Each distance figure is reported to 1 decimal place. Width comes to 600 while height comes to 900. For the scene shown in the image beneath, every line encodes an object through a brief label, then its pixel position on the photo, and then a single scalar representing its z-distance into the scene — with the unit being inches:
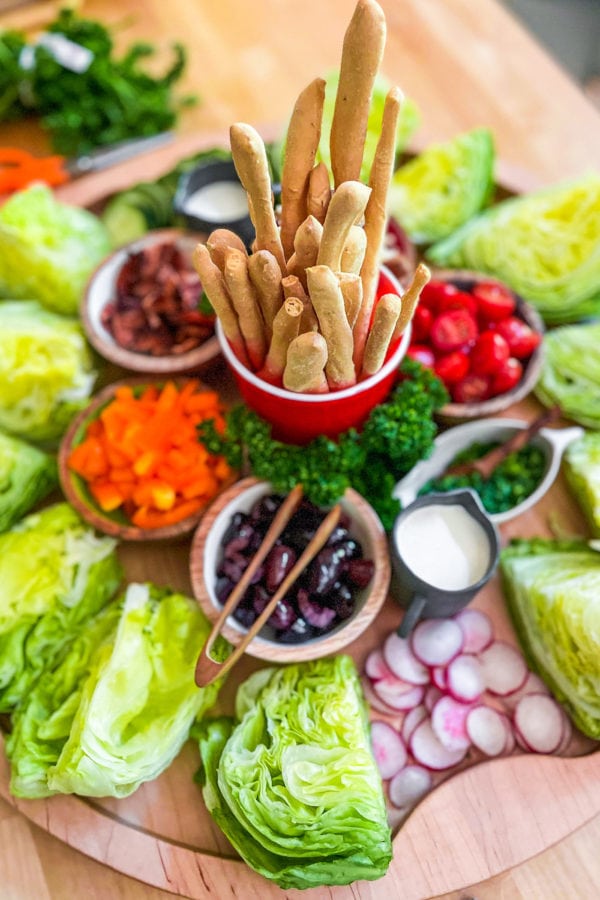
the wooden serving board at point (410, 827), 18.8
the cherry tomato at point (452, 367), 23.3
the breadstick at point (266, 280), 17.3
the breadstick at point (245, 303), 17.5
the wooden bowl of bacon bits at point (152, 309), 23.6
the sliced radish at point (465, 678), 20.8
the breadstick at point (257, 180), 16.5
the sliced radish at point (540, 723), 20.4
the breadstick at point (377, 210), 17.4
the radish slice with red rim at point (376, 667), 21.2
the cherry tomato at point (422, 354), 23.6
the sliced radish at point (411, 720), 20.8
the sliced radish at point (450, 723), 20.4
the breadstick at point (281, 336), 17.5
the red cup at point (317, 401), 19.9
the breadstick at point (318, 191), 17.9
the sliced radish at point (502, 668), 21.1
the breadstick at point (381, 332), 17.5
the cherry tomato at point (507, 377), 23.0
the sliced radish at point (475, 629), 21.6
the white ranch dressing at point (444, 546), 20.2
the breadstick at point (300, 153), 17.1
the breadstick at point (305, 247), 17.2
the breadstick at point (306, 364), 17.5
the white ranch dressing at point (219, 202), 26.1
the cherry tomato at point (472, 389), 23.3
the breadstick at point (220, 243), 18.2
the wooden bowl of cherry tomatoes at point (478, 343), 23.0
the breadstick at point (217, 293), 17.9
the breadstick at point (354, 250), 17.6
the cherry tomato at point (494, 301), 23.8
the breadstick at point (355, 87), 15.9
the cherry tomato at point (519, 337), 23.4
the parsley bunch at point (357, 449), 20.8
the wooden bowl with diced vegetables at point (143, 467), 21.5
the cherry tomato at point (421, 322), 24.1
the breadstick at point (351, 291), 17.6
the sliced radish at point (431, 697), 21.0
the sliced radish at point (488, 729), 20.5
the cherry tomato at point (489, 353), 22.9
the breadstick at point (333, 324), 16.6
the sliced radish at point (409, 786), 20.0
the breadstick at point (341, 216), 15.9
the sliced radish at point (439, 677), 21.0
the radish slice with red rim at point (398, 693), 21.0
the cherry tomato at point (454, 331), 23.6
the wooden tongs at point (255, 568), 18.9
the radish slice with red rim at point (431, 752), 20.3
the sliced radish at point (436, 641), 21.2
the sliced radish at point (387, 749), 20.3
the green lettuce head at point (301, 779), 17.9
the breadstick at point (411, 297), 17.8
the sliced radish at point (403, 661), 21.1
